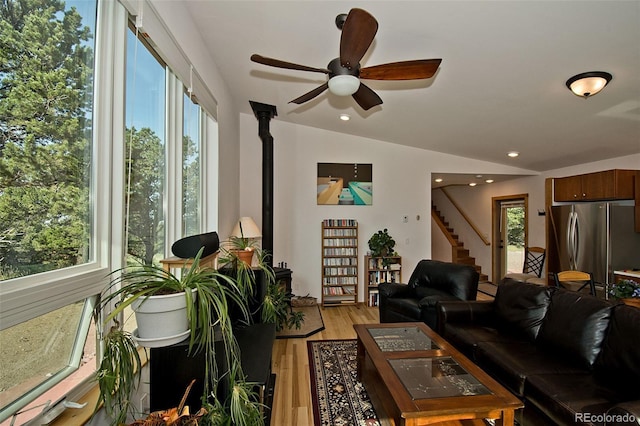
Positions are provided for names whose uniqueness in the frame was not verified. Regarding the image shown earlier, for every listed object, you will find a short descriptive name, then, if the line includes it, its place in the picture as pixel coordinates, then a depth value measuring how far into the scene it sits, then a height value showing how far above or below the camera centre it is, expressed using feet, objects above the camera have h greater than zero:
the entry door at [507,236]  20.28 -1.33
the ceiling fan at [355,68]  5.63 +3.35
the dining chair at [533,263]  16.34 -2.75
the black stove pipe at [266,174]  14.19 +2.04
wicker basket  15.37 -4.57
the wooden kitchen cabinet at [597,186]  12.41 +1.48
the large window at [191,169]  8.37 +1.40
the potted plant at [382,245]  15.49 -1.55
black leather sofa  5.17 -3.22
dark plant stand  4.25 -2.41
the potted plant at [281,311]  10.84 -3.68
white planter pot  3.74 -1.36
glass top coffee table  4.89 -3.28
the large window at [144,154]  5.39 +1.26
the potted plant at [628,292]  8.54 -2.24
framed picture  16.29 +1.81
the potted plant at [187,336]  3.40 -1.53
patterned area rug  6.84 -4.78
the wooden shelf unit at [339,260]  15.96 -2.48
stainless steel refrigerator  11.96 -0.91
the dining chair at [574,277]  10.37 -2.14
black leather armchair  10.59 -3.06
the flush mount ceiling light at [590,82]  7.39 +3.51
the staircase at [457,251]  23.34 -2.84
